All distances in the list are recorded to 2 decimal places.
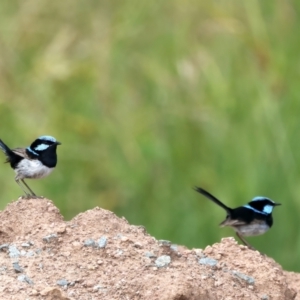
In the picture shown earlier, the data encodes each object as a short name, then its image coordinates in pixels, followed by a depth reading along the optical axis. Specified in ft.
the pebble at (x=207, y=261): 27.89
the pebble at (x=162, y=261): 25.83
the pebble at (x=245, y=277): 27.71
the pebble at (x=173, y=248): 27.34
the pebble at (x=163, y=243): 27.14
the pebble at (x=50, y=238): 26.32
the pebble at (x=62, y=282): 24.08
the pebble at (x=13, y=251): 25.35
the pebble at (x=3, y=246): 25.71
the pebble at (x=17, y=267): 24.40
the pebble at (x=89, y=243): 26.21
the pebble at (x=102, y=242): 26.21
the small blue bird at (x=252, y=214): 39.55
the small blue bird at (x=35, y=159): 36.04
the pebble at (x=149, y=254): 26.12
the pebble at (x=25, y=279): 23.86
